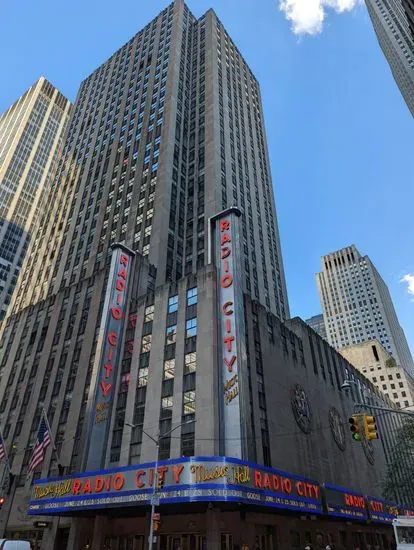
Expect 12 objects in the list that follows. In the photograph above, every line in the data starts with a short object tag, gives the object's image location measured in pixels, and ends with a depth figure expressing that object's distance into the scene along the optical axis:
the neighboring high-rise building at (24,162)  135.85
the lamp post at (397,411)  20.25
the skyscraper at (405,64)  181.50
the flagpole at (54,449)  42.62
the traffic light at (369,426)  21.52
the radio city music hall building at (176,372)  38.59
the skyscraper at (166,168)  77.88
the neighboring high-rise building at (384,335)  189.75
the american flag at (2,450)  42.57
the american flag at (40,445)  40.03
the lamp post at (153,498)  28.10
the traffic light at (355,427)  22.00
